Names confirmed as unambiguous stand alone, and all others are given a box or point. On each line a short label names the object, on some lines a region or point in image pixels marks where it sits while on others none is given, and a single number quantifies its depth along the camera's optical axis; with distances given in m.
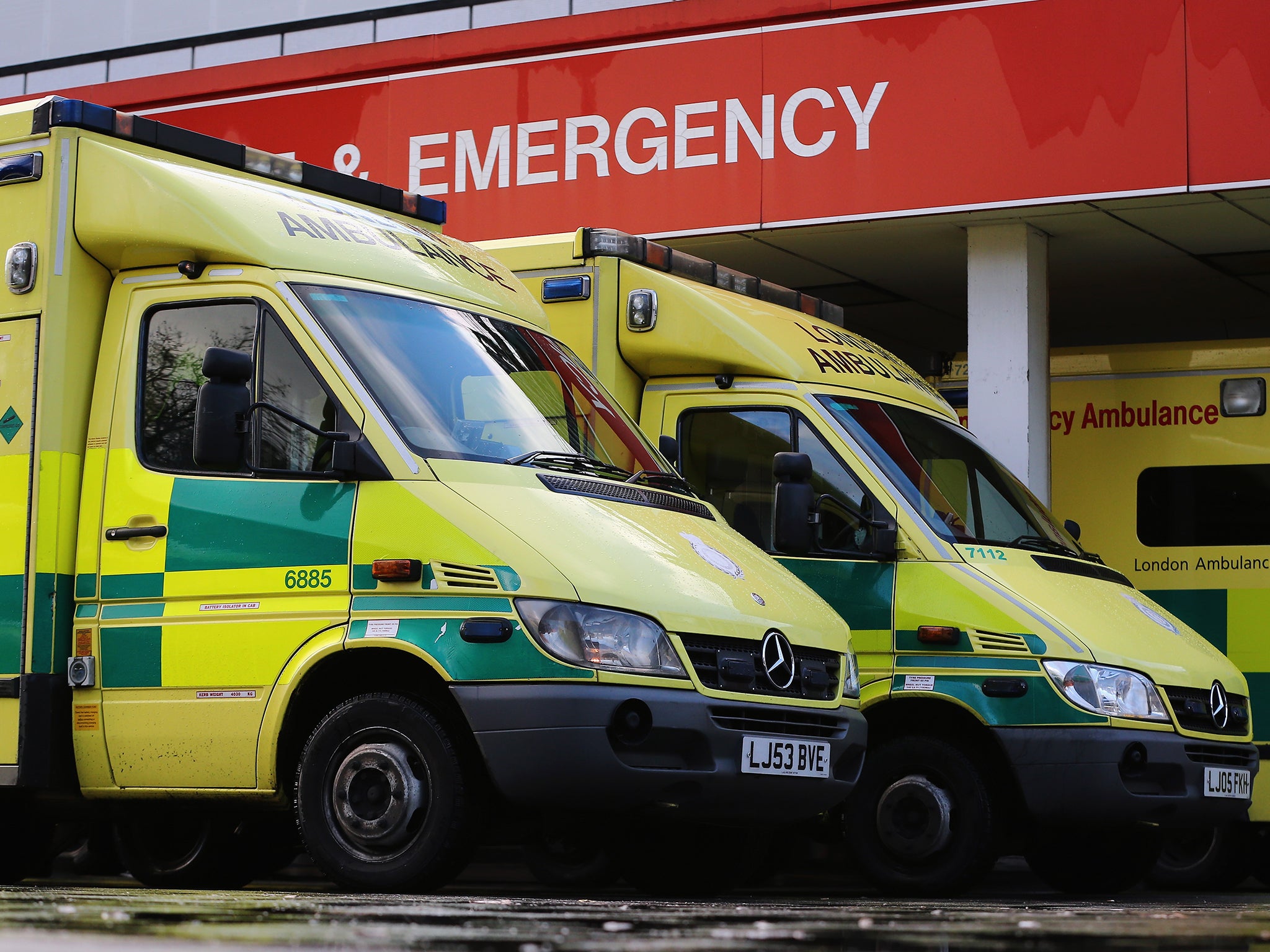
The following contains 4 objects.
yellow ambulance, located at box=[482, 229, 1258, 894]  16.03
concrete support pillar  23.44
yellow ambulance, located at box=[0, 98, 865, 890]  12.60
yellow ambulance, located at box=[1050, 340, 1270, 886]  21.02
